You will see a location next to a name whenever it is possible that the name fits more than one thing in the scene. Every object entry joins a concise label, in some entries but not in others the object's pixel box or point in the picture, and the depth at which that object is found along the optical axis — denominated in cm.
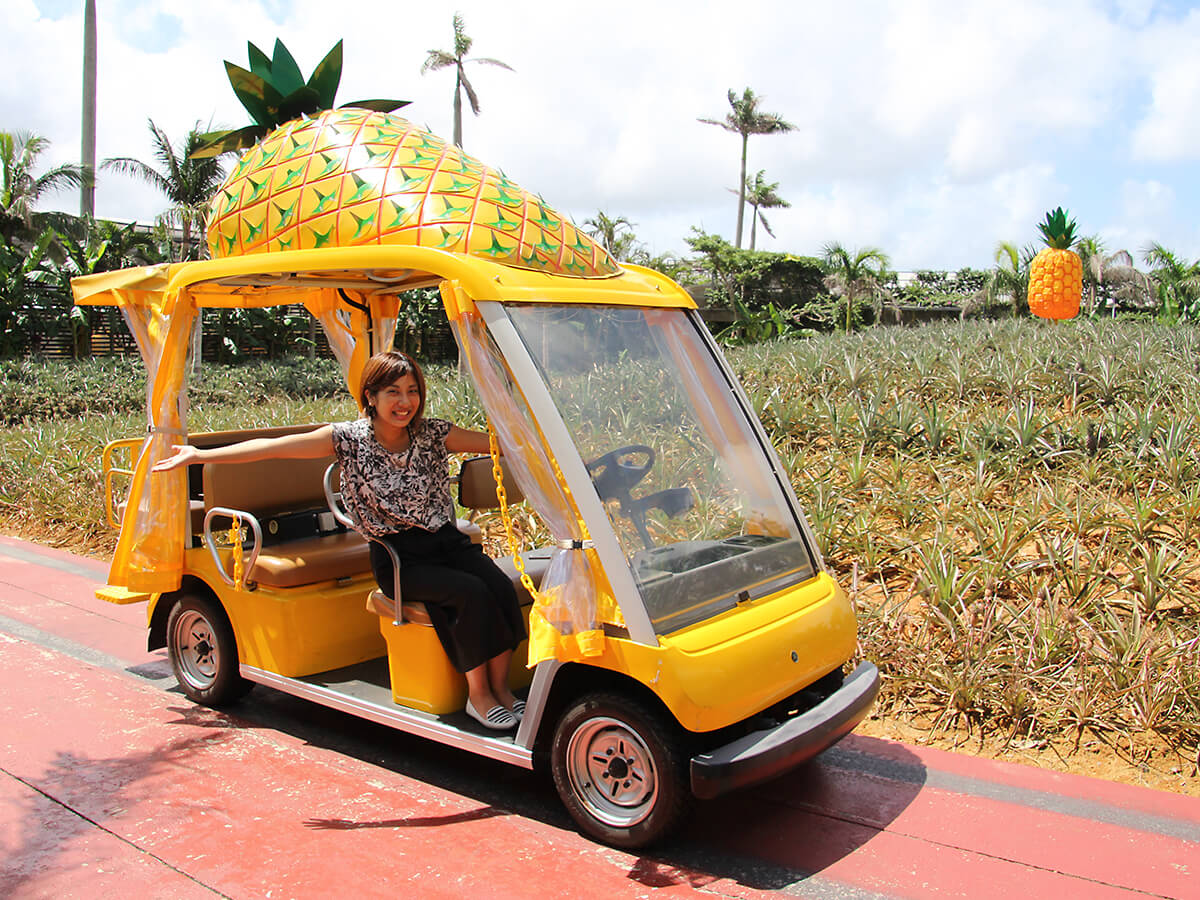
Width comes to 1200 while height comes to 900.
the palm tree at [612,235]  2864
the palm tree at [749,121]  5047
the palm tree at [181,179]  2195
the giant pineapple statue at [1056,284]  1692
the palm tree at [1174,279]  2625
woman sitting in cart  374
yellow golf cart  323
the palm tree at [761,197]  5328
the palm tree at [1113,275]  2720
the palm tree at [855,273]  2709
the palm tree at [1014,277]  2667
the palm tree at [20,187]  2122
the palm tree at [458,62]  3073
